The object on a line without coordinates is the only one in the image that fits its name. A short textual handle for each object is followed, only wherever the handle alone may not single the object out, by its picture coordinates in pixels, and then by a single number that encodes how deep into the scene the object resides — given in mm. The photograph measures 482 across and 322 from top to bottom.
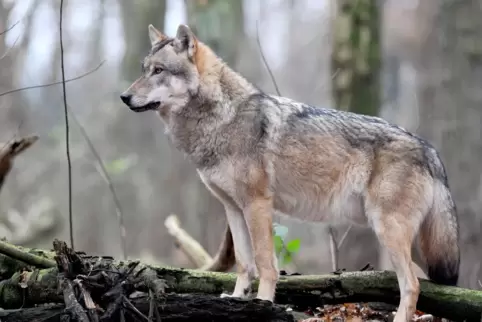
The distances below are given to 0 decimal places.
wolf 9523
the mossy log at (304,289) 8383
